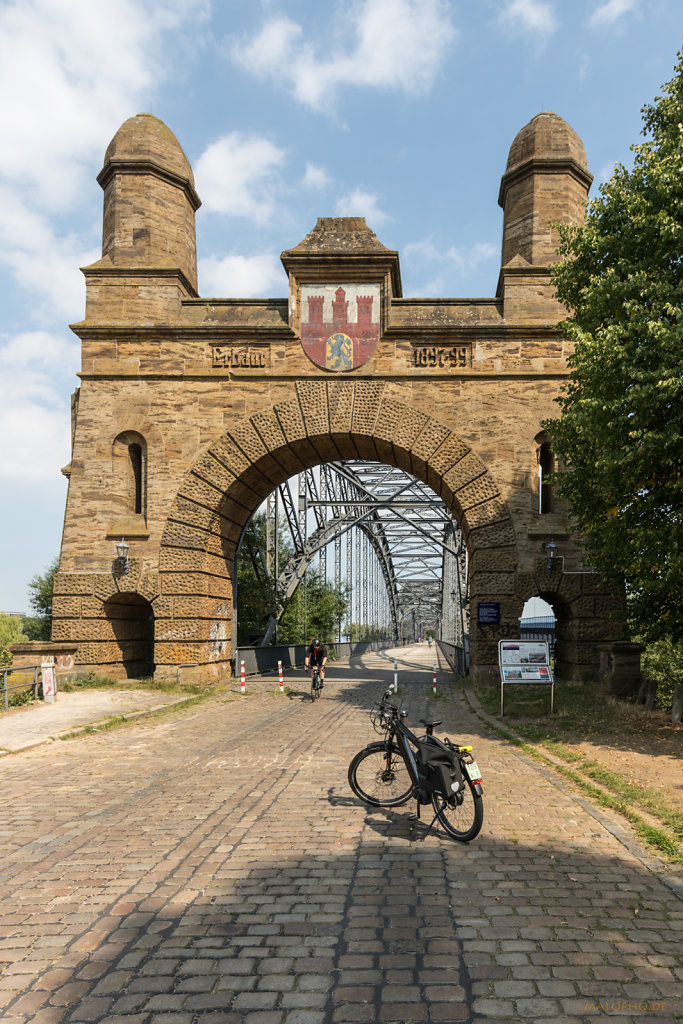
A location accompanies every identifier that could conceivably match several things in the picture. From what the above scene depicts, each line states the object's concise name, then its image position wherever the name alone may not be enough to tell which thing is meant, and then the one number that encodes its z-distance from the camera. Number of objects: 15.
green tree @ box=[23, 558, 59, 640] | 35.39
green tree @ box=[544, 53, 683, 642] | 9.61
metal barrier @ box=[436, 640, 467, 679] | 21.42
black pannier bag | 5.75
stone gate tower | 17.08
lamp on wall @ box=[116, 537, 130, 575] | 17.16
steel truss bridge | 31.59
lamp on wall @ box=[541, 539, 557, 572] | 16.52
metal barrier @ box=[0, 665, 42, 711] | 12.54
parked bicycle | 5.75
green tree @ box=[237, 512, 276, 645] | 26.64
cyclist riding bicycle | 16.84
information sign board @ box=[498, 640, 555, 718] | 12.52
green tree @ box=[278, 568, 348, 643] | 34.44
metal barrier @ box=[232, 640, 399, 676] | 22.05
